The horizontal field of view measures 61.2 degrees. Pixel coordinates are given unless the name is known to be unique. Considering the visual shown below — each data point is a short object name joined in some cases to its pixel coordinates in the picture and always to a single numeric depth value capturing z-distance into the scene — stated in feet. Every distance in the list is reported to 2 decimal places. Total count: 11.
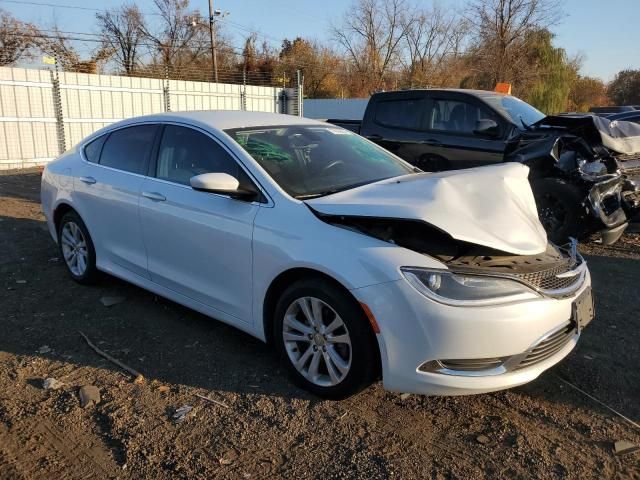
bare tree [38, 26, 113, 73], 104.78
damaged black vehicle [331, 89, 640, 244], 19.70
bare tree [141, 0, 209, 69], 144.15
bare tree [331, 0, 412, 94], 140.05
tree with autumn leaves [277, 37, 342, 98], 151.84
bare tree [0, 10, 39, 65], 104.63
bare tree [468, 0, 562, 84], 87.86
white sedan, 8.87
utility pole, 114.83
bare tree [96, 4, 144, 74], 138.41
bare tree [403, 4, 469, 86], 136.87
